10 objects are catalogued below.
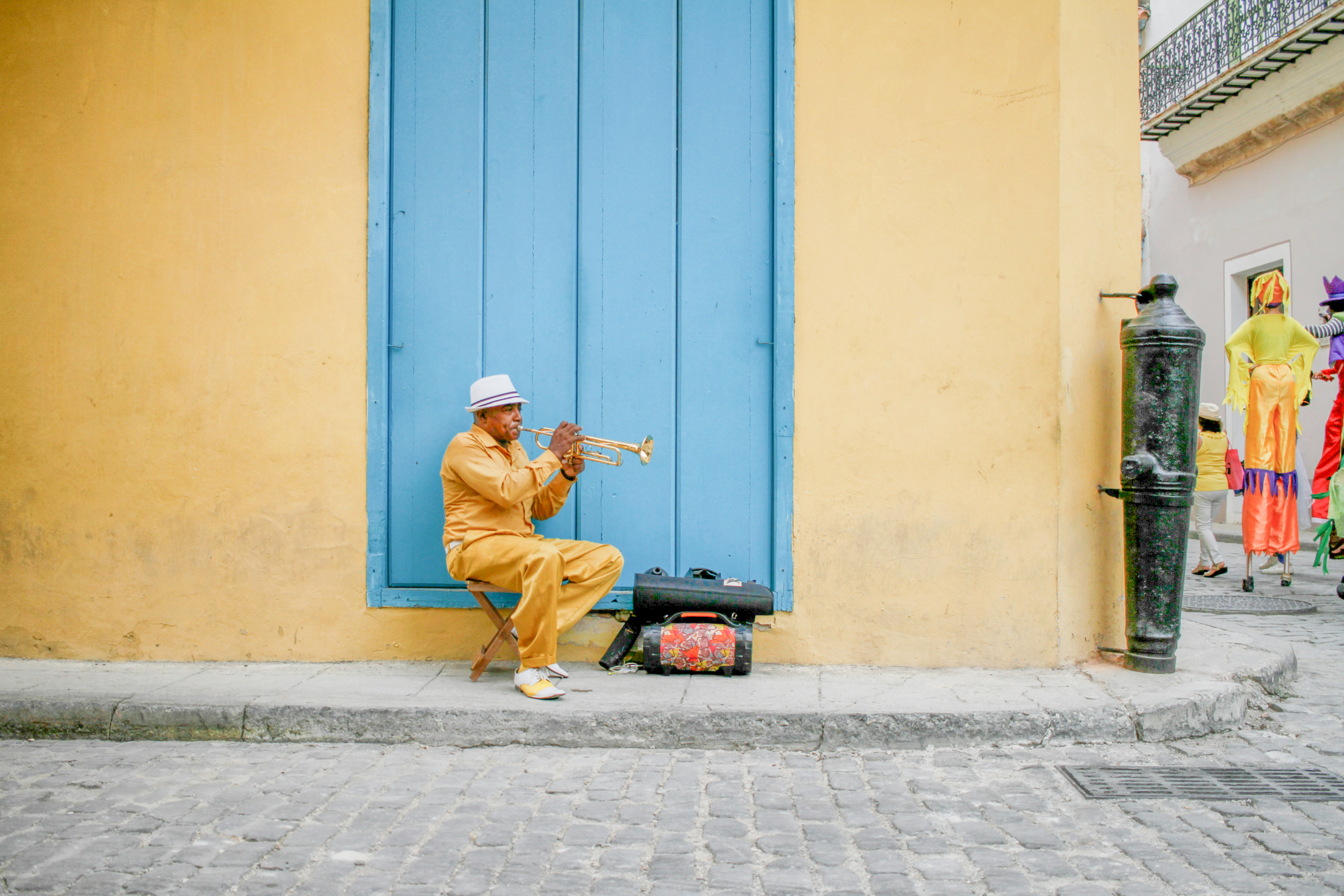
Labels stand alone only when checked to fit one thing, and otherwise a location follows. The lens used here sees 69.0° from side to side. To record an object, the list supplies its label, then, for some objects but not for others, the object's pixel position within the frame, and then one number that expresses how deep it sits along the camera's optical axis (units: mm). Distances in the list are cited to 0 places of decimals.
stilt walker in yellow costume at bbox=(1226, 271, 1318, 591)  8086
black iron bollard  4625
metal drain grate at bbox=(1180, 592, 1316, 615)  7199
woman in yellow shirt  8961
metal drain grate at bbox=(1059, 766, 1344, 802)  3510
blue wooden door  5105
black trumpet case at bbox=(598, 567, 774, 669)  4781
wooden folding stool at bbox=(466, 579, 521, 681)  4594
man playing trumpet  4469
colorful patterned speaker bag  4719
